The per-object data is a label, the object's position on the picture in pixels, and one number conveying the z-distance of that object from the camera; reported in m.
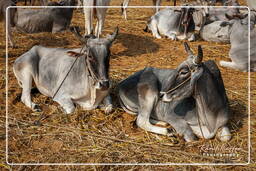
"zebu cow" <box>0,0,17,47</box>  8.34
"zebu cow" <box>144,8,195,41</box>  10.48
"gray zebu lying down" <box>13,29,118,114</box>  5.02
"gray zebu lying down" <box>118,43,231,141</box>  4.55
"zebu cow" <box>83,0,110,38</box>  8.39
